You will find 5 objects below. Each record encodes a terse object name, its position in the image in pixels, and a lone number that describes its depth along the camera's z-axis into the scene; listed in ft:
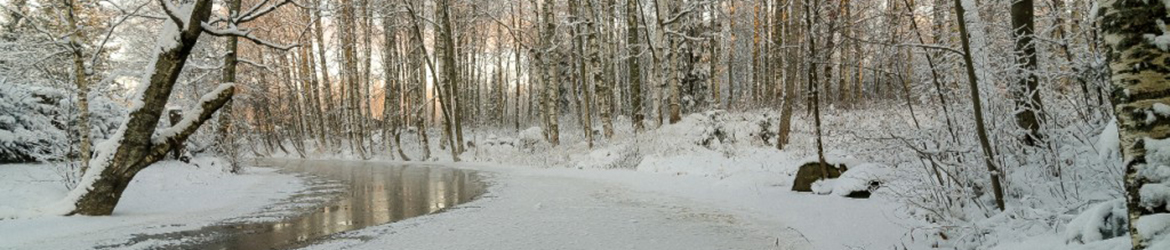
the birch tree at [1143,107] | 6.81
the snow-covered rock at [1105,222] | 8.57
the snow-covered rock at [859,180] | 20.66
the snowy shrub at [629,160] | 43.16
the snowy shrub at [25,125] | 30.60
